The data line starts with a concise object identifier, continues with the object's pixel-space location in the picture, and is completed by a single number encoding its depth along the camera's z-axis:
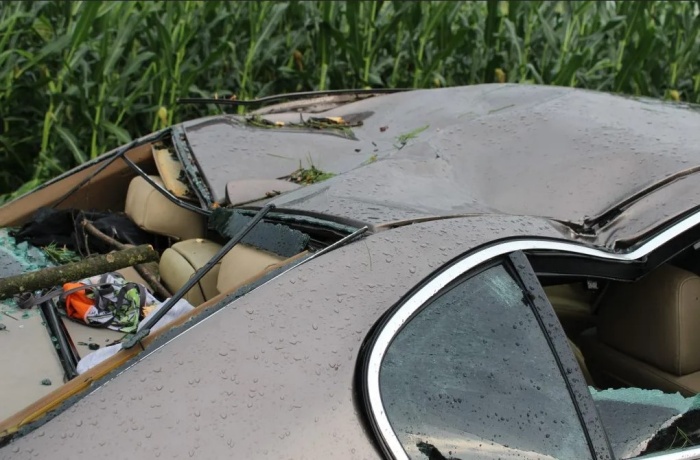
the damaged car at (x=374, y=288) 1.67
